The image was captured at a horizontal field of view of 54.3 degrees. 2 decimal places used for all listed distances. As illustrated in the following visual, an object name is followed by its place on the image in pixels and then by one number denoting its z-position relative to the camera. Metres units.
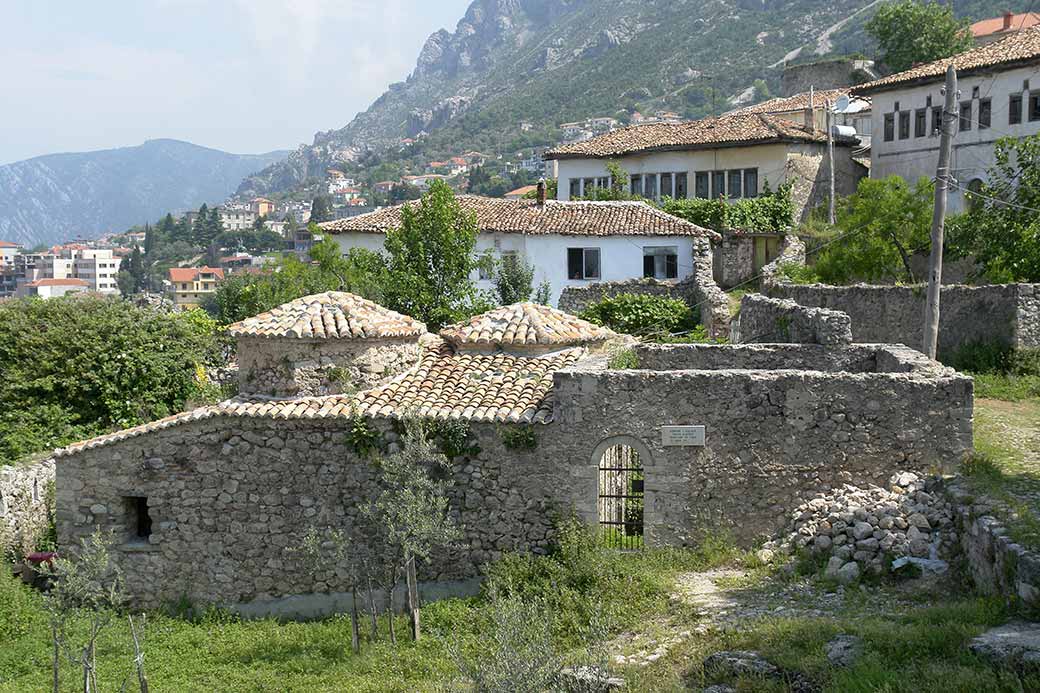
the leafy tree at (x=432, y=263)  25.55
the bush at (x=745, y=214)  36.97
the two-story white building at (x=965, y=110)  34.03
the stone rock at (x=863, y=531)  11.91
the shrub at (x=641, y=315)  28.00
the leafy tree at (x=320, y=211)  162.38
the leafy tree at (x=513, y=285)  31.58
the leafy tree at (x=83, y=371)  20.55
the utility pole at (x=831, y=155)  38.16
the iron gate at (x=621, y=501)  14.12
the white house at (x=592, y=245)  34.66
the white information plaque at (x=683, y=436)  13.27
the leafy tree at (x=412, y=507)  12.67
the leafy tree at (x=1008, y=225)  22.94
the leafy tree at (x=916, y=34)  54.75
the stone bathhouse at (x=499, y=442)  13.06
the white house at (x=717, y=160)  40.69
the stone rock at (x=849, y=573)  11.52
